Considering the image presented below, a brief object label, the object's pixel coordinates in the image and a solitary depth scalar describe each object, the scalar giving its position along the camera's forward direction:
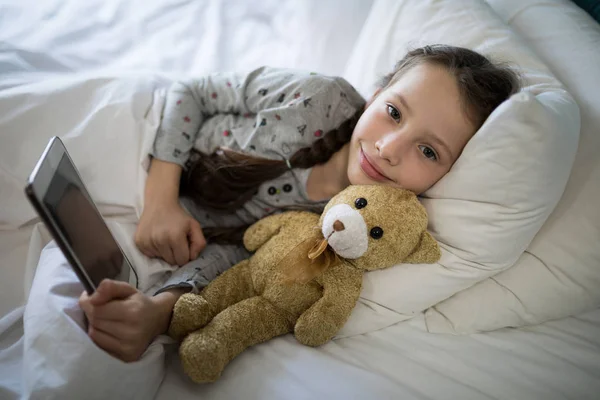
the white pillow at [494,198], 0.66
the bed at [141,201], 0.65
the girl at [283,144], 0.72
